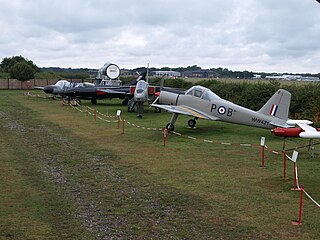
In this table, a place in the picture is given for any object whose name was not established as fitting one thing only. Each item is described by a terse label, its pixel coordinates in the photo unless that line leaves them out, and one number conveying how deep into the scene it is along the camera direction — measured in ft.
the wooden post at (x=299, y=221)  23.47
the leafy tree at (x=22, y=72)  209.56
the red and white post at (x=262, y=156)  38.63
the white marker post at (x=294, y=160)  30.89
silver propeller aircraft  52.80
